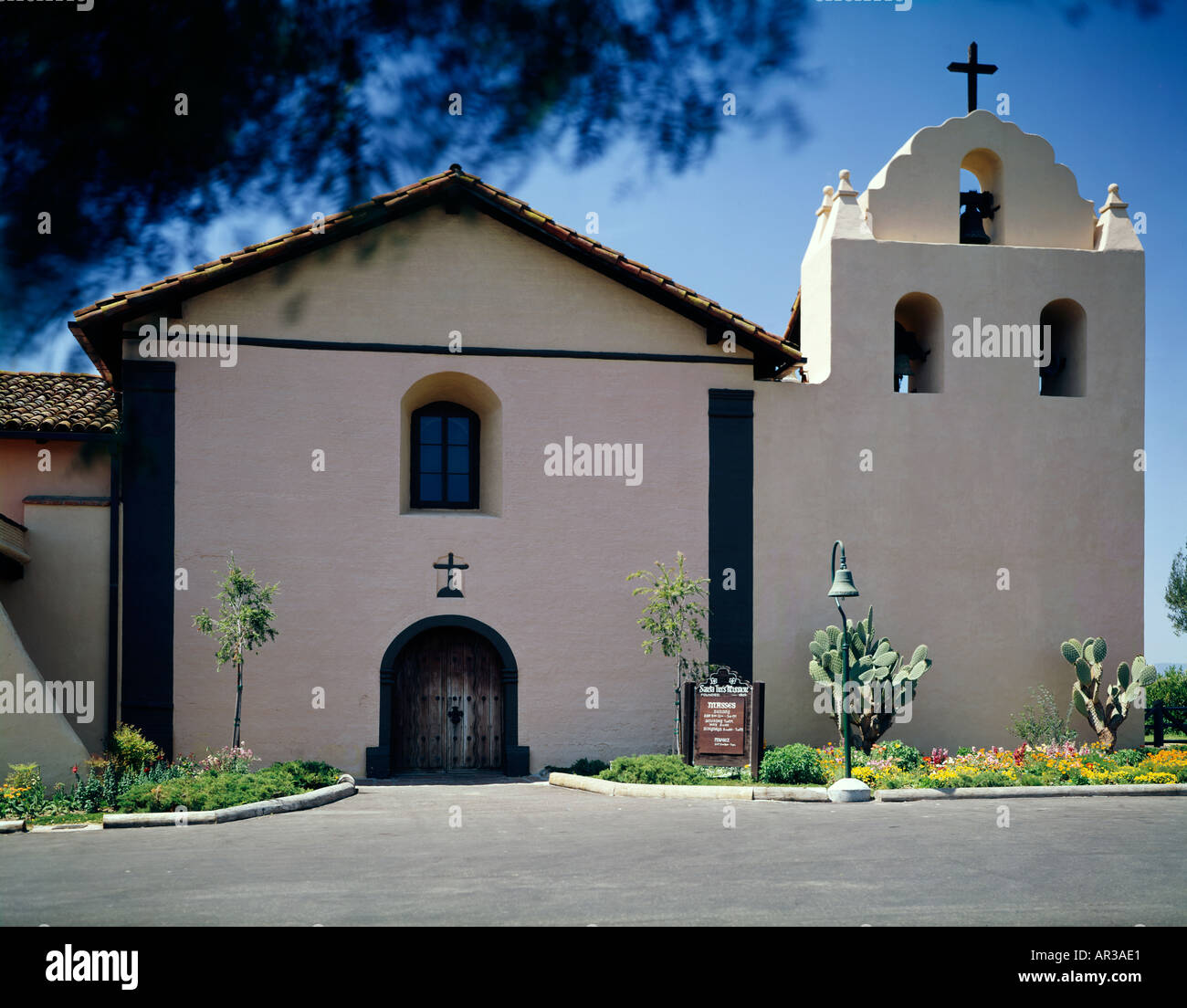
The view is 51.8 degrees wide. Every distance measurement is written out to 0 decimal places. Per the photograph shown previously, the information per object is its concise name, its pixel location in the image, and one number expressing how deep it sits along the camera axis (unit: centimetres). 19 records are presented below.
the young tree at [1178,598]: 4084
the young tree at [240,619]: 1672
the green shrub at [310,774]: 1606
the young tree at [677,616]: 1831
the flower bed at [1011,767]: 1667
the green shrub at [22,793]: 1362
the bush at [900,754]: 1758
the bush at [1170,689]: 3138
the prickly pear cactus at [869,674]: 1864
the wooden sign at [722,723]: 1686
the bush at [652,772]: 1648
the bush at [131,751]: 1647
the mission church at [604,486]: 1811
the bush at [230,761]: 1627
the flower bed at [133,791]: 1366
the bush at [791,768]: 1644
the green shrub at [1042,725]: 1973
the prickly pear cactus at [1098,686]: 1956
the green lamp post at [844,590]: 1567
